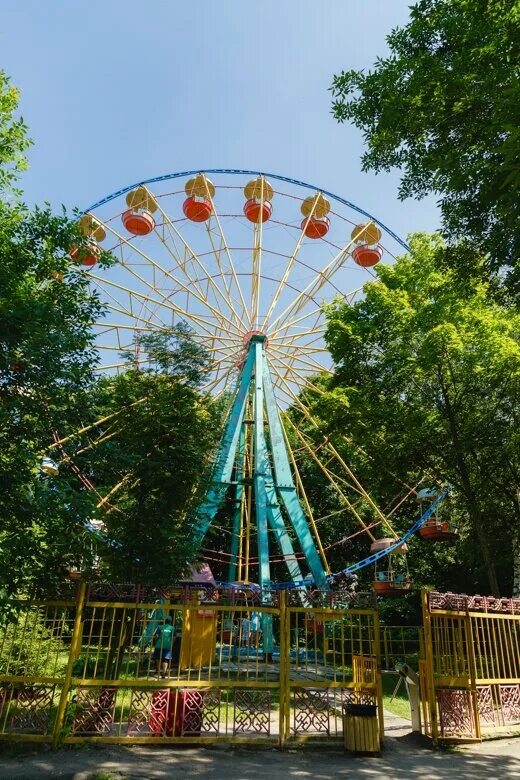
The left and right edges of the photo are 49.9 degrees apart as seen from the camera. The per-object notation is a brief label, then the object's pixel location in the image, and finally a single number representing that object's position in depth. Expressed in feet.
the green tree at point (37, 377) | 21.94
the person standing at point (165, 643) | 29.53
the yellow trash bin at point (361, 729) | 24.22
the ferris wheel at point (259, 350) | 54.34
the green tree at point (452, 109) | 19.22
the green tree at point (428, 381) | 42.04
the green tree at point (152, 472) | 29.50
